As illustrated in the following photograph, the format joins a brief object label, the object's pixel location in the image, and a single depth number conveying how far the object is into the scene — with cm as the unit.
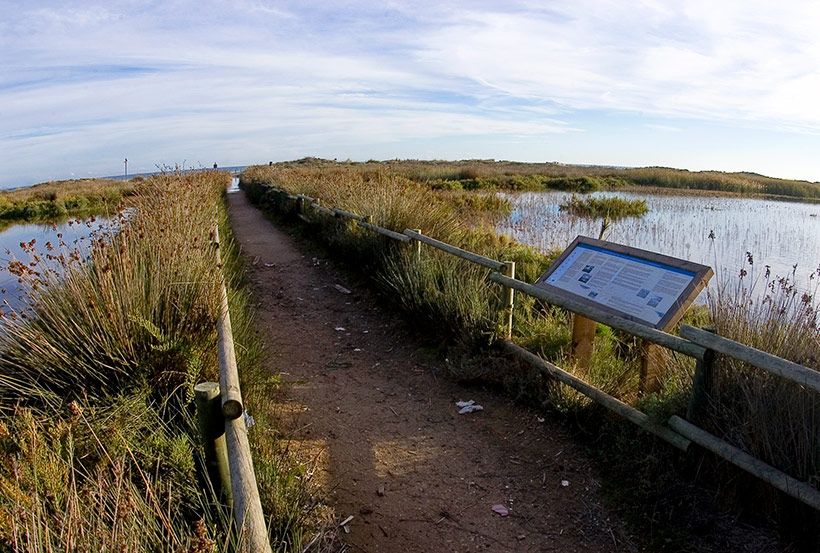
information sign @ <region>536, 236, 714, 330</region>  403
